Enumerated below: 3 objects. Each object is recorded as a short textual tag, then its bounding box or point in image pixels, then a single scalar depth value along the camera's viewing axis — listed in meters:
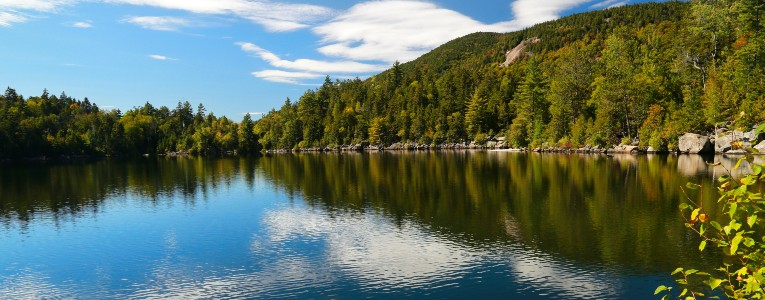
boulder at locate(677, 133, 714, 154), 91.90
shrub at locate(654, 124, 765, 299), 5.76
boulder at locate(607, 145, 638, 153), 104.88
